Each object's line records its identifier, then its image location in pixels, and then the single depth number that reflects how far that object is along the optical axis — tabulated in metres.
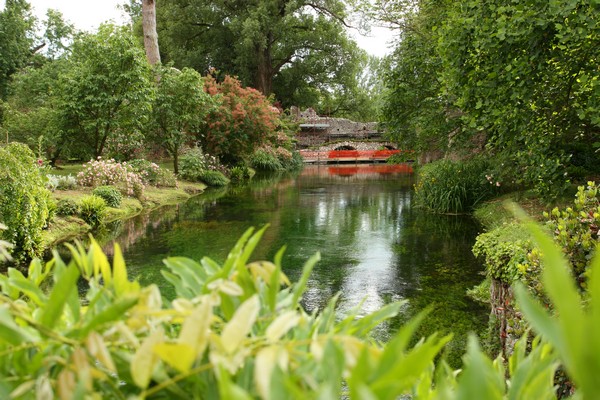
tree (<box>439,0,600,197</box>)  5.98
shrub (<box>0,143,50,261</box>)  6.98
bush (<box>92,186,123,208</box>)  12.00
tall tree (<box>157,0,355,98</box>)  30.69
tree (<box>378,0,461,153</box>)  11.79
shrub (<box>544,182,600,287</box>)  3.12
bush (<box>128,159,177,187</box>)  15.95
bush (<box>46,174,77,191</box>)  11.71
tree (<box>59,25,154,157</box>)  15.23
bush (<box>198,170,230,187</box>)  20.19
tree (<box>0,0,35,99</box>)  28.06
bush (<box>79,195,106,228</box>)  10.33
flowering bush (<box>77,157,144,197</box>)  13.28
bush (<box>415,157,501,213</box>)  12.50
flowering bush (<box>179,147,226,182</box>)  19.58
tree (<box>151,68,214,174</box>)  18.62
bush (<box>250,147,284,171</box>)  29.14
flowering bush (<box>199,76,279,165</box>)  22.23
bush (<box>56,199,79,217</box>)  9.82
